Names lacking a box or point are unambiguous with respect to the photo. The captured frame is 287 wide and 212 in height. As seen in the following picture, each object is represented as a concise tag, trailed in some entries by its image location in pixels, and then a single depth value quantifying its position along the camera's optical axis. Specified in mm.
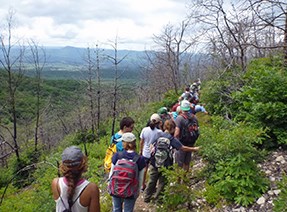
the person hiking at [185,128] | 5242
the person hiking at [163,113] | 6682
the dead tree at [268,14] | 7129
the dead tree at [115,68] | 15962
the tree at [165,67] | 20000
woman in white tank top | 2254
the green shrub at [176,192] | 4199
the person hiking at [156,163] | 4586
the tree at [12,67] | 15391
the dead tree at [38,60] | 17819
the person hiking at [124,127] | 4265
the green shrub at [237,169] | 4406
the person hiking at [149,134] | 5004
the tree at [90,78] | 18881
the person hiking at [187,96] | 10453
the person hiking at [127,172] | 3496
